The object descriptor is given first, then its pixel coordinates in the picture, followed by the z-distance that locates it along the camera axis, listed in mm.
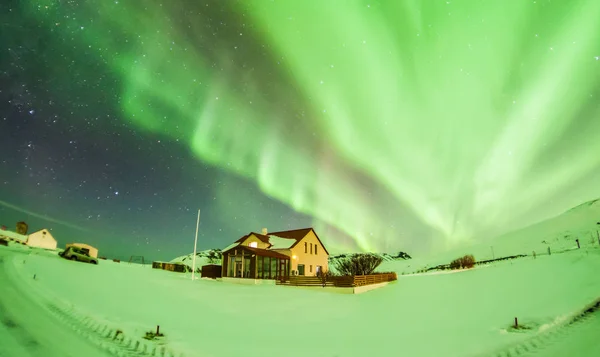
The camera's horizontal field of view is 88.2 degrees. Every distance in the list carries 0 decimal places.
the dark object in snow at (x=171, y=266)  49156
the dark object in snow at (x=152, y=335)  9765
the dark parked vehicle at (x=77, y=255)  32872
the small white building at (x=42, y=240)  53188
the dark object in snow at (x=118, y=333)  9555
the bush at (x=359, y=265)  38719
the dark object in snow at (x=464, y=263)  57812
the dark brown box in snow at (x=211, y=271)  38719
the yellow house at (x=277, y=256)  36094
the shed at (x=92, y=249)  61338
